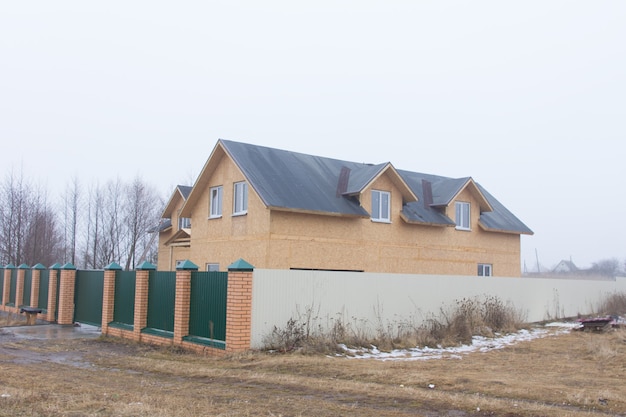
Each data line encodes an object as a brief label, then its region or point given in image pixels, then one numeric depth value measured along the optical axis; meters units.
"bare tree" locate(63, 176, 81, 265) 56.81
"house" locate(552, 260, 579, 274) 104.08
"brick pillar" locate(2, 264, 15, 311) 27.53
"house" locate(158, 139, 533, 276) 20.14
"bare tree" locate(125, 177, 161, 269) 56.55
